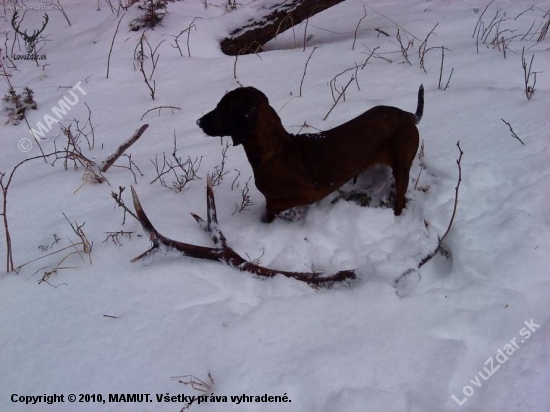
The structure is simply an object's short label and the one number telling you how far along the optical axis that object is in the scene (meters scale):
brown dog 1.87
